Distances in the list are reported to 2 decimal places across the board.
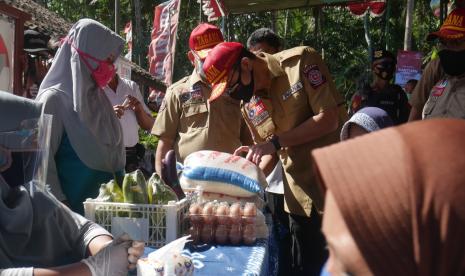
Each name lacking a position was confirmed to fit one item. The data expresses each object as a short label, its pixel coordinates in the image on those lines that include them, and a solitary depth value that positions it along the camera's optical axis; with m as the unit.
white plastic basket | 2.30
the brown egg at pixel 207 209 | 2.50
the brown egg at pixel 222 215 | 2.48
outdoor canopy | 6.81
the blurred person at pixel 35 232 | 1.85
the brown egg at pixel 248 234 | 2.48
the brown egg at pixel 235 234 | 2.47
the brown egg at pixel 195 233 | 2.48
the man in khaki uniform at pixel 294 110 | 3.07
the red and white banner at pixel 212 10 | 9.11
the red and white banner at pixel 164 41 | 12.16
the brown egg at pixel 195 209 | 2.51
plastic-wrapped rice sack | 2.82
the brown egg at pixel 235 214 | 2.47
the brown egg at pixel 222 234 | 2.48
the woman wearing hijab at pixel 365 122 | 2.76
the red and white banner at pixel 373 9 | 13.26
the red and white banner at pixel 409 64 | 10.00
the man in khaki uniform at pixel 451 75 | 3.88
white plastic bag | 1.76
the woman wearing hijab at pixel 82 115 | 2.90
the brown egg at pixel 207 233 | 2.50
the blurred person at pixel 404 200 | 0.86
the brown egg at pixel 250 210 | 2.48
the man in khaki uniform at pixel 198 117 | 3.85
